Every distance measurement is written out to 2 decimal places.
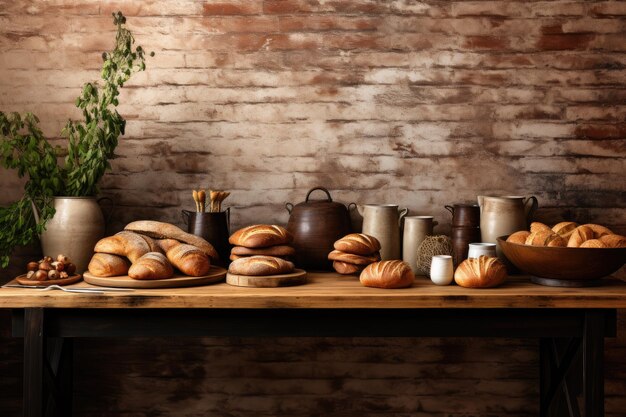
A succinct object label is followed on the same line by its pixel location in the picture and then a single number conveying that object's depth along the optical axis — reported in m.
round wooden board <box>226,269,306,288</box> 2.55
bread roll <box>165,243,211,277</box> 2.59
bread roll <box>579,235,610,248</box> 2.50
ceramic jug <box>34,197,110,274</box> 2.84
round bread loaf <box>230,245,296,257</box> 2.71
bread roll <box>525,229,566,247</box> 2.53
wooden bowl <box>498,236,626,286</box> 2.46
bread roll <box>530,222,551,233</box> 2.65
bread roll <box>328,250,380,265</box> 2.74
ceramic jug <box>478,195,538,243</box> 2.90
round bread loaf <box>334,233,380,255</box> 2.75
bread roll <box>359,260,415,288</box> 2.50
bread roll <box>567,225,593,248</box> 2.56
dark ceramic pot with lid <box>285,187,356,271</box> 2.94
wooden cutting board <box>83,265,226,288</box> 2.47
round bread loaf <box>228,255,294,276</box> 2.57
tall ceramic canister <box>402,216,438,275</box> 2.94
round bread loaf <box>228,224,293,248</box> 2.70
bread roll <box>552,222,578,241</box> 2.72
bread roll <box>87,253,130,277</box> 2.57
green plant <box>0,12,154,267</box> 2.79
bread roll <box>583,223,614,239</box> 2.67
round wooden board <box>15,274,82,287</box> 2.54
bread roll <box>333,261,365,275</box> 2.76
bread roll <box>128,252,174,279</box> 2.48
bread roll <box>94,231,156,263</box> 2.62
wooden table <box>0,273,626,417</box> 2.36
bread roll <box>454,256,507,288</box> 2.50
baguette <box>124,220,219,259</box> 2.78
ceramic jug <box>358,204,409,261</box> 2.97
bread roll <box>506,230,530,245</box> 2.65
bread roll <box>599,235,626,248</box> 2.53
